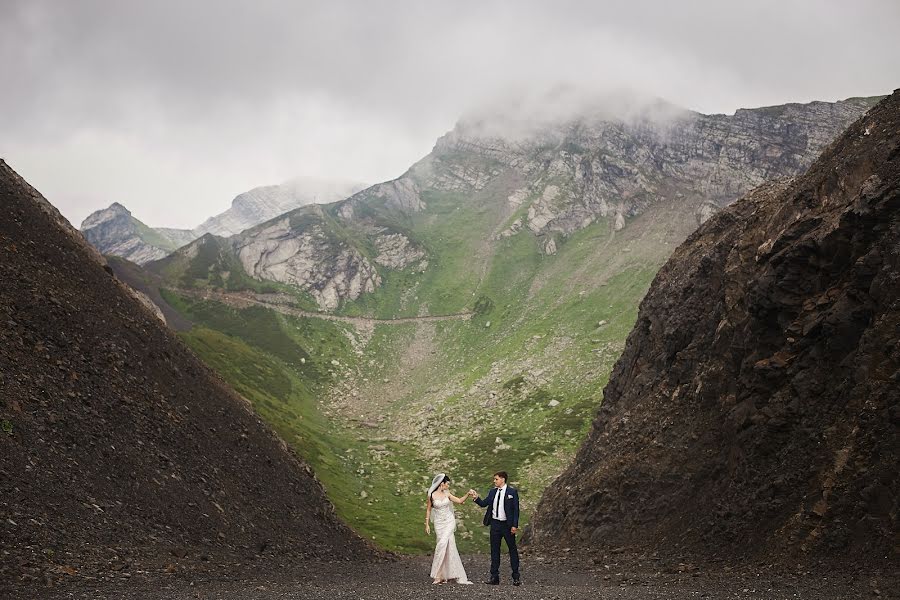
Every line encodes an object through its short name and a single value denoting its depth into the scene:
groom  21.70
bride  22.69
